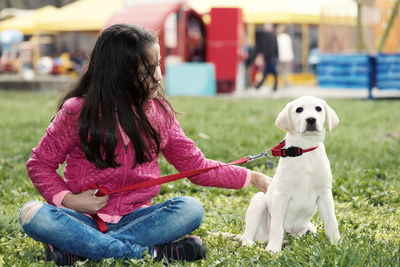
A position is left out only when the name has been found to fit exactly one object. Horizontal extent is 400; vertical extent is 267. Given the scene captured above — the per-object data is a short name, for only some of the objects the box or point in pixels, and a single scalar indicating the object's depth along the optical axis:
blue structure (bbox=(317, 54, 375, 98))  13.38
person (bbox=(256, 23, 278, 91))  16.12
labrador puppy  2.75
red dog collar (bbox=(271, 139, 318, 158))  2.78
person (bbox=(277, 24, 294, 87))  18.02
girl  2.81
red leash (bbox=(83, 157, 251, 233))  2.85
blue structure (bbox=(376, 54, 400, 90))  13.06
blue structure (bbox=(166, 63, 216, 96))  15.42
